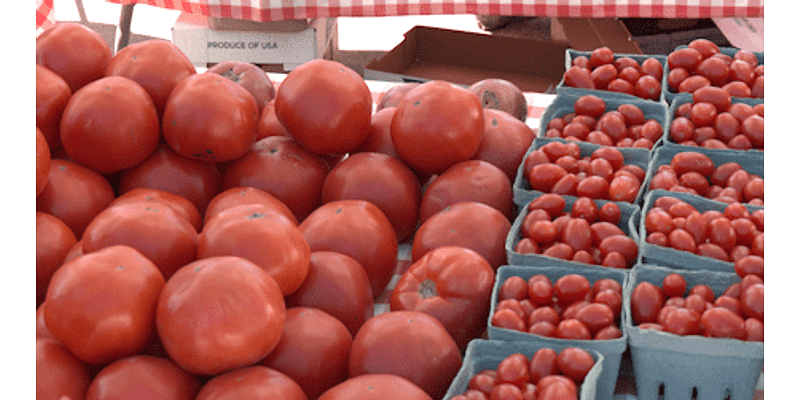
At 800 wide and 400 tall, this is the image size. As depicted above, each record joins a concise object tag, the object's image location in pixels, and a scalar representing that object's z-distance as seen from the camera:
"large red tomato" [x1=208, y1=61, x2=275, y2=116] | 2.09
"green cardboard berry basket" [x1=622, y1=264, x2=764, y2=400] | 1.21
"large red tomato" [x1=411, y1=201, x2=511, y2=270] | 1.57
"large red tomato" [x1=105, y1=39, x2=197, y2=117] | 1.77
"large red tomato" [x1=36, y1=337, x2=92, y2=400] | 1.16
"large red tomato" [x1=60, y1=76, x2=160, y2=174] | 1.63
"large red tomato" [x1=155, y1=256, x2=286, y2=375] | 1.13
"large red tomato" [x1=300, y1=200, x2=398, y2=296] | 1.56
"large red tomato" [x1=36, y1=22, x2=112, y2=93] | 1.77
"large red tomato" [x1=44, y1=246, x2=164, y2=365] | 1.15
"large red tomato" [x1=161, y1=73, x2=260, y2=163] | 1.66
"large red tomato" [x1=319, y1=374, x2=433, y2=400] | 1.11
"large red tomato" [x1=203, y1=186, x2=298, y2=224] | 1.60
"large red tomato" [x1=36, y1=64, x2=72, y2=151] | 1.66
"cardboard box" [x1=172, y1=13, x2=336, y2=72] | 3.58
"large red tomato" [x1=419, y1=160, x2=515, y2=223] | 1.71
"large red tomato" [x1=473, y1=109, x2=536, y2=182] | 1.87
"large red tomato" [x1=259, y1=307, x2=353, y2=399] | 1.25
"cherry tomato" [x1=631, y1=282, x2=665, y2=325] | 1.30
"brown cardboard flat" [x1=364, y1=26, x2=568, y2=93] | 3.82
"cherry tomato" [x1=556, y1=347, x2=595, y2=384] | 1.18
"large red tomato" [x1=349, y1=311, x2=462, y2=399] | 1.24
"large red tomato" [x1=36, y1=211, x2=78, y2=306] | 1.46
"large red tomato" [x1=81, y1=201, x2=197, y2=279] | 1.34
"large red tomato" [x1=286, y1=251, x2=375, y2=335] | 1.42
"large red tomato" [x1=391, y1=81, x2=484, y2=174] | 1.74
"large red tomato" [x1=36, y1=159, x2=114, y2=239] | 1.60
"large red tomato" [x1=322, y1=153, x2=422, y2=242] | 1.74
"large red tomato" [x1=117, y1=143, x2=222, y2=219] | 1.73
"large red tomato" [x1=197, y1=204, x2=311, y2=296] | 1.29
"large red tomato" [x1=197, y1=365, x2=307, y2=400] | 1.12
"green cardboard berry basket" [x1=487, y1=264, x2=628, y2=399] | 1.24
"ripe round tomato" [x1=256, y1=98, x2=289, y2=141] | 1.94
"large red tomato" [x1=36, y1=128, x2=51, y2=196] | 1.47
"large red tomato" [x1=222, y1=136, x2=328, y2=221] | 1.77
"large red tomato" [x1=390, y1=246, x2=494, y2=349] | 1.41
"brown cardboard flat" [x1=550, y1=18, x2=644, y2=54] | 4.25
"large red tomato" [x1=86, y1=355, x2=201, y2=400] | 1.13
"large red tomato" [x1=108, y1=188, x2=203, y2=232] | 1.58
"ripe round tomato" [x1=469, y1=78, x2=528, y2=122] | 2.19
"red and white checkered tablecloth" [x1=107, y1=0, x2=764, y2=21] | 3.08
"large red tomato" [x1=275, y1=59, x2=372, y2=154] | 1.74
